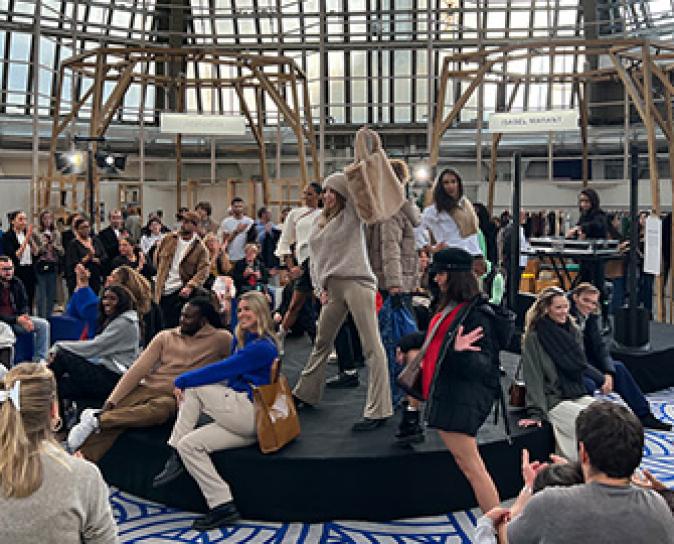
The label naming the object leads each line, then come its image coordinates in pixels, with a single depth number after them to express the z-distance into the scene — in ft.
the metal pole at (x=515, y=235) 17.78
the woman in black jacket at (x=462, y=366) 11.31
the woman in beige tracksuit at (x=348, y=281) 14.34
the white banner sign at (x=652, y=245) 22.91
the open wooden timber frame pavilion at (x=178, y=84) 38.01
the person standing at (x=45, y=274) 30.07
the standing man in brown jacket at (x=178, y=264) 22.21
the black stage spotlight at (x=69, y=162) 40.59
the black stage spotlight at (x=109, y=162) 38.97
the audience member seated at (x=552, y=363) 15.47
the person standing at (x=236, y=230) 29.99
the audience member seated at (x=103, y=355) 16.05
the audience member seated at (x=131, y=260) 27.12
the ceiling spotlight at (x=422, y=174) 35.86
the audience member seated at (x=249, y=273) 25.89
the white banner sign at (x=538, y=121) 37.81
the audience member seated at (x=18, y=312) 21.33
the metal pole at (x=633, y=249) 20.45
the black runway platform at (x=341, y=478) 13.20
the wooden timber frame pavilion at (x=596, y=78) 29.43
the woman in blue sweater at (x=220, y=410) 13.02
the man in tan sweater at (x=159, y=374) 14.37
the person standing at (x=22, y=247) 29.48
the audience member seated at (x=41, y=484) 6.51
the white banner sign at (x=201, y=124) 38.70
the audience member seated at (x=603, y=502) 6.36
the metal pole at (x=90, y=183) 32.48
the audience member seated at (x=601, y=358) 18.29
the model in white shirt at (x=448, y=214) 18.33
